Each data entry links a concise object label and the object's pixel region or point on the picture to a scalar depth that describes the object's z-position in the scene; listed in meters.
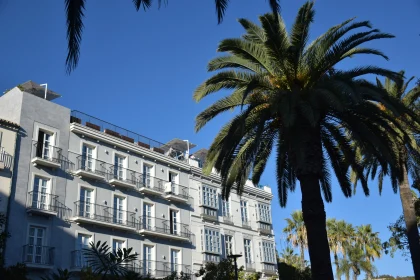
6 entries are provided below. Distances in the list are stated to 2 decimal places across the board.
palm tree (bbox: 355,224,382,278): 53.22
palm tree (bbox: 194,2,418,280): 16.80
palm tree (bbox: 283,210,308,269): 52.06
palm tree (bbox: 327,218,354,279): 52.84
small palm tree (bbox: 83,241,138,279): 16.14
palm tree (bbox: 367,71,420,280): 24.31
